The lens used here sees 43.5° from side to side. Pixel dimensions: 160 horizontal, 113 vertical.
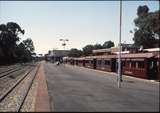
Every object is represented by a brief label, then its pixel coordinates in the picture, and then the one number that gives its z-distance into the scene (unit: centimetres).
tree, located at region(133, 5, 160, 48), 4500
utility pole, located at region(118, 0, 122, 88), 1508
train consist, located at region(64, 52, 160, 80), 2188
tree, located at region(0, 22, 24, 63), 6969
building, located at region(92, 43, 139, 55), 4572
